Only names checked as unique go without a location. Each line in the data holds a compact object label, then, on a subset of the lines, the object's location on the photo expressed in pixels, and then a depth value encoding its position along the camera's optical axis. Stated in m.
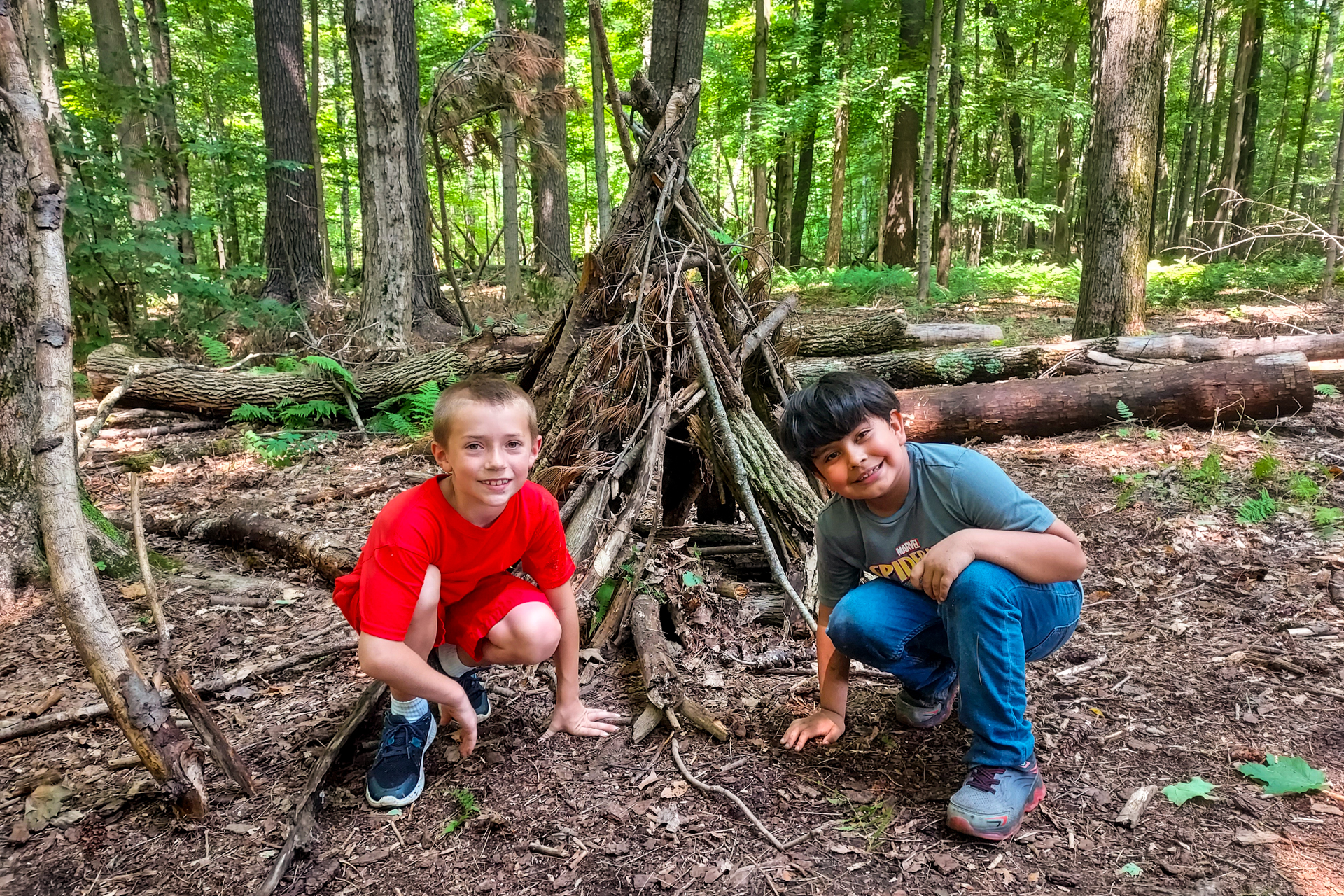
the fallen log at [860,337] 6.91
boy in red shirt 1.86
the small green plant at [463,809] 1.94
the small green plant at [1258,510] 3.70
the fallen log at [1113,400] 5.24
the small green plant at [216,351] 6.83
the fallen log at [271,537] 3.50
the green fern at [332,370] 6.03
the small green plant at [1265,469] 4.06
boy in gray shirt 1.79
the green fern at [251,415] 6.03
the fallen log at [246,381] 6.12
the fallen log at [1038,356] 6.33
